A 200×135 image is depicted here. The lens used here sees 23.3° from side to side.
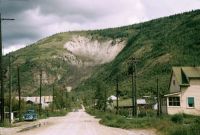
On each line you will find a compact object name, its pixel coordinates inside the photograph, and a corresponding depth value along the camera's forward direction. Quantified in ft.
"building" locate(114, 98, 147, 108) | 370.37
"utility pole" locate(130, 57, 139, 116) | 217.36
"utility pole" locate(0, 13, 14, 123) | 153.34
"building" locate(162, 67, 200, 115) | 232.53
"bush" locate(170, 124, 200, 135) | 81.28
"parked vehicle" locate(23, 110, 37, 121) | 242.43
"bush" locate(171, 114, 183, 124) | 154.94
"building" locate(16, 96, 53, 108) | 504.59
